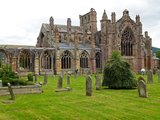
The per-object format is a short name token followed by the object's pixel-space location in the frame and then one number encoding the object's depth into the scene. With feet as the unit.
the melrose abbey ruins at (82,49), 139.69
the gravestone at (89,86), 44.48
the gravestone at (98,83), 54.39
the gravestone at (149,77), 68.26
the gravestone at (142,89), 42.54
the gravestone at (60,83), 55.74
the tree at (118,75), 55.65
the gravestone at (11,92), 41.15
